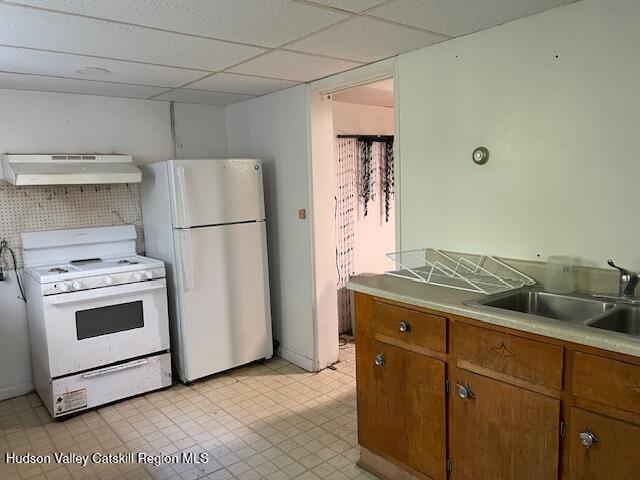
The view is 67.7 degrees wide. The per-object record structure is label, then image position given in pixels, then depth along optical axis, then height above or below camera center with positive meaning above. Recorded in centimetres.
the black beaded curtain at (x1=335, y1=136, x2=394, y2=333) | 424 -1
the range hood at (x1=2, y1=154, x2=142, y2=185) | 303 +15
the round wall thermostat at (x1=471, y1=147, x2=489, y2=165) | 231 +12
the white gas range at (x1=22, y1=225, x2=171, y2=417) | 296 -84
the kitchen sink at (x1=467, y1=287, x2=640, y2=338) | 174 -51
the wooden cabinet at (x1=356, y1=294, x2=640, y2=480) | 147 -81
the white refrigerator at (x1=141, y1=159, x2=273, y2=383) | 333 -48
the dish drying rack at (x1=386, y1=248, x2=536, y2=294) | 216 -45
